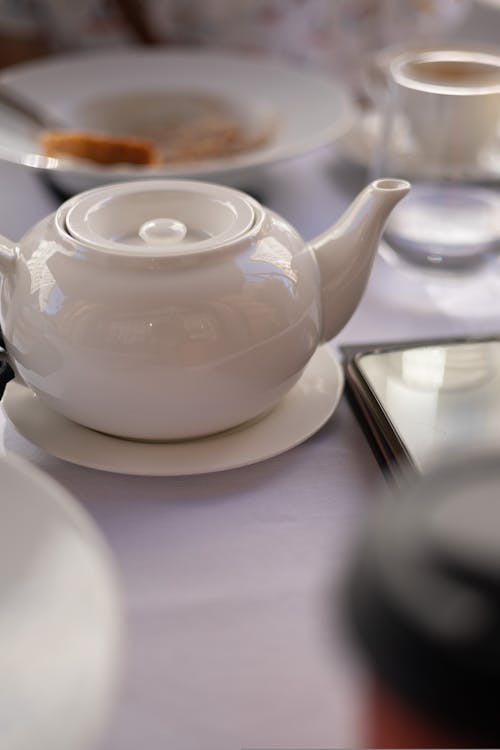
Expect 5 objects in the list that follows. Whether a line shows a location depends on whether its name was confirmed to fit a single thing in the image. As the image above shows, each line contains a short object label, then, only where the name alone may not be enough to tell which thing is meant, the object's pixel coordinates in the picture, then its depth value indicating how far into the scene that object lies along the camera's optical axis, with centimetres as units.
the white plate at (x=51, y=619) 21
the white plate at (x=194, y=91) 65
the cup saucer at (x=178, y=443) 39
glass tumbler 59
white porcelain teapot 37
